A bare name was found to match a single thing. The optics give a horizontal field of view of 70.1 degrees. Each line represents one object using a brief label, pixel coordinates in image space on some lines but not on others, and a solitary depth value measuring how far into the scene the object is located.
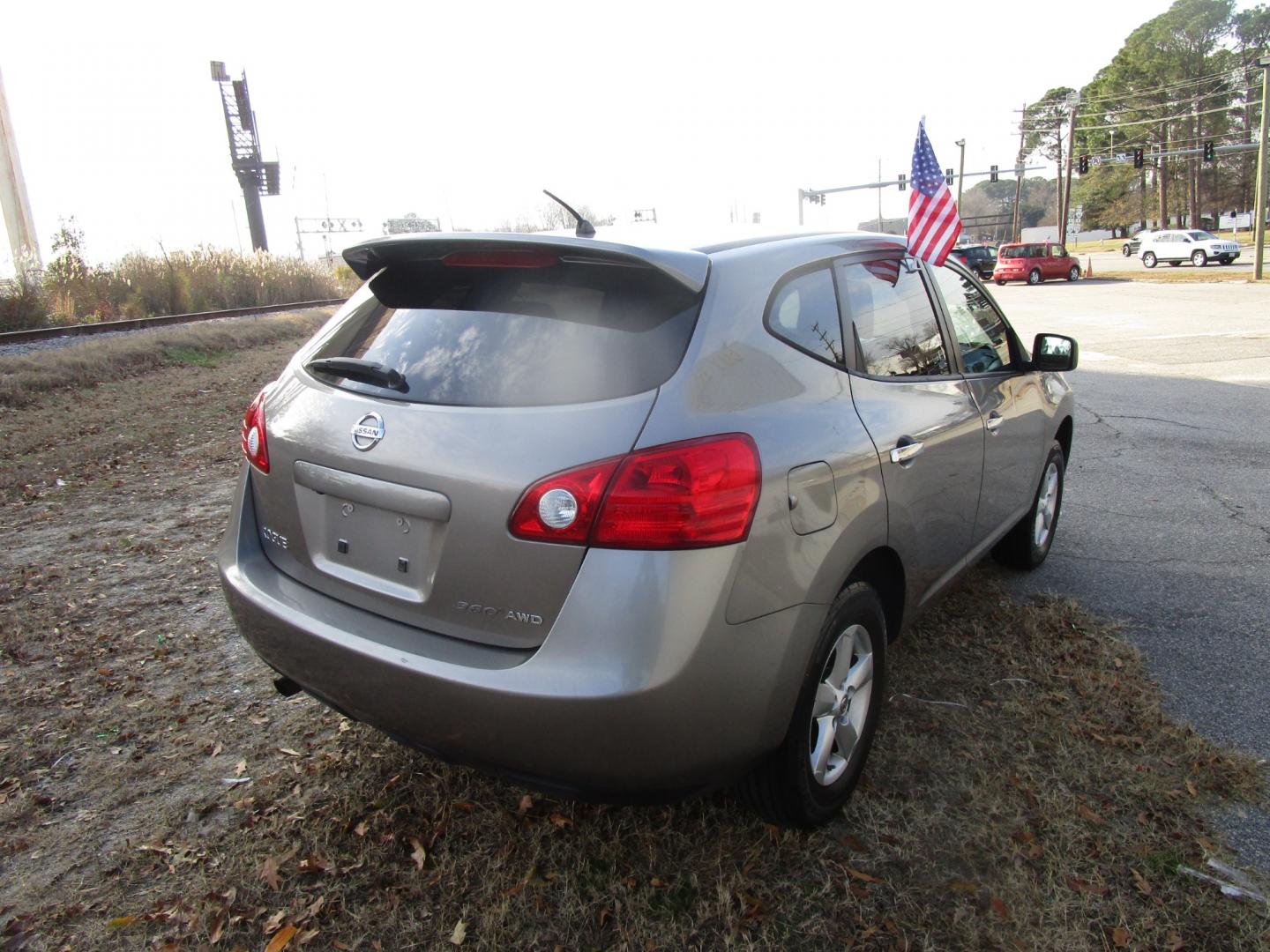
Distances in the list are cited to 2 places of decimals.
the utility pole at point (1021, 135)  77.75
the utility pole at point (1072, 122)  49.94
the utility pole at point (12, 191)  34.44
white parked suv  40.81
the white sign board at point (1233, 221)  80.38
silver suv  2.01
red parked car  38.22
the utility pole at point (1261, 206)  28.75
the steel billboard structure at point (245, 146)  41.56
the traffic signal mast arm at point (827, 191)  46.42
